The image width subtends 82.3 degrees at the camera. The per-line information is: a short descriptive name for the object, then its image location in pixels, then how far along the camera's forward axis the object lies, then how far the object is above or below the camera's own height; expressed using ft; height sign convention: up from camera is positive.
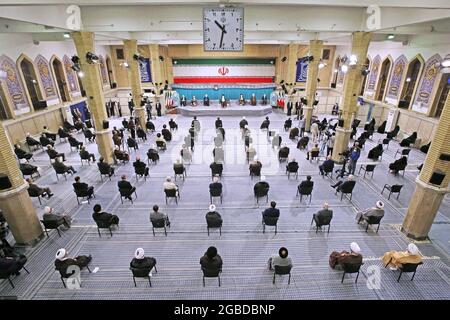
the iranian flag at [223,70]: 88.99 -2.68
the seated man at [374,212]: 23.68 -13.23
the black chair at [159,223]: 23.75 -13.98
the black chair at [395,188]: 29.58 -13.72
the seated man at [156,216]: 23.66 -13.36
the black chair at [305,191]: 29.04 -13.71
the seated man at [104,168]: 34.30 -13.12
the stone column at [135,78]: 51.34 -2.94
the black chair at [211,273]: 18.34 -14.17
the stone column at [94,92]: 33.83 -3.90
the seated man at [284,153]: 39.47 -13.17
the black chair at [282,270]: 18.53 -14.11
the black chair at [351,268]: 18.65 -14.07
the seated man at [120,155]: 39.68 -13.35
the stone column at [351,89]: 34.68 -3.70
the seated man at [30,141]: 44.27 -12.58
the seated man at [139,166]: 34.22 -12.93
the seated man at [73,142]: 44.70 -12.90
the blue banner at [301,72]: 81.19 -3.25
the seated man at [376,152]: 39.09 -12.92
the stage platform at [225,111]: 74.38 -13.26
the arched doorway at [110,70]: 79.87 -2.25
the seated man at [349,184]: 28.32 -12.76
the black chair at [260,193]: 29.09 -14.02
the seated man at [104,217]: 23.32 -13.51
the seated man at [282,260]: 18.43 -13.69
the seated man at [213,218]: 23.45 -13.35
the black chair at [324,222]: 24.12 -14.14
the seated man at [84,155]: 39.19 -13.09
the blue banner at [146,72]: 80.59 -2.78
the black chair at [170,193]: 28.64 -13.65
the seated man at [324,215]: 24.03 -13.47
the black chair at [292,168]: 34.96 -13.64
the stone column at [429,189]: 20.88 -10.36
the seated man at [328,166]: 34.65 -13.25
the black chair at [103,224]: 23.95 -14.18
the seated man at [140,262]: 18.48 -13.61
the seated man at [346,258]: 18.83 -13.78
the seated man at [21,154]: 39.42 -13.10
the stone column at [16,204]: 21.48 -11.51
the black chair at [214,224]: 23.63 -13.97
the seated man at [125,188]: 28.66 -13.05
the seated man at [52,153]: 39.01 -12.78
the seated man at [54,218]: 23.71 -13.59
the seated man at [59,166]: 35.01 -13.15
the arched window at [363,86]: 68.73 -6.25
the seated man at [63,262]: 18.58 -13.68
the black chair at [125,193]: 28.66 -13.62
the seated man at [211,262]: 18.12 -13.31
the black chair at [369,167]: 35.81 -13.86
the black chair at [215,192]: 28.68 -13.70
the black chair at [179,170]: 34.35 -13.49
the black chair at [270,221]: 23.65 -13.78
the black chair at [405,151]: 38.34 -12.65
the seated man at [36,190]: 29.30 -13.72
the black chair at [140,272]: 18.29 -14.06
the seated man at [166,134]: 49.34 -13.03
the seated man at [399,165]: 35.63 -13.56
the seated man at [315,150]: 39.99 -12.85
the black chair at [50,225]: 23.62 -14.00
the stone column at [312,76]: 51.88 -2.84
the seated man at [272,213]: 23.47 -12.89
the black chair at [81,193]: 29.17 -13.86
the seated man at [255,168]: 34.65 -13.38
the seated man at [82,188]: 28.84 -13.28
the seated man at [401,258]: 18.92 -13.92
